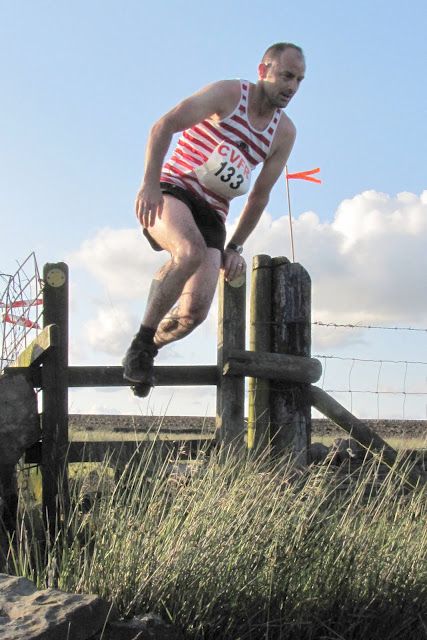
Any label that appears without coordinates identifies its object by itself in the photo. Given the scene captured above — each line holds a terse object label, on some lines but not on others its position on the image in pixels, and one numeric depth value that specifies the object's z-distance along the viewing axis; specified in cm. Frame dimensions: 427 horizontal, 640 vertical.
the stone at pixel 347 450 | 729
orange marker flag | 945
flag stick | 741
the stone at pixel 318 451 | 742
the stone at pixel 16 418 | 530
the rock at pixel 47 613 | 273
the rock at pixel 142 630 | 294
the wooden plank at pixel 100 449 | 550
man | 480
